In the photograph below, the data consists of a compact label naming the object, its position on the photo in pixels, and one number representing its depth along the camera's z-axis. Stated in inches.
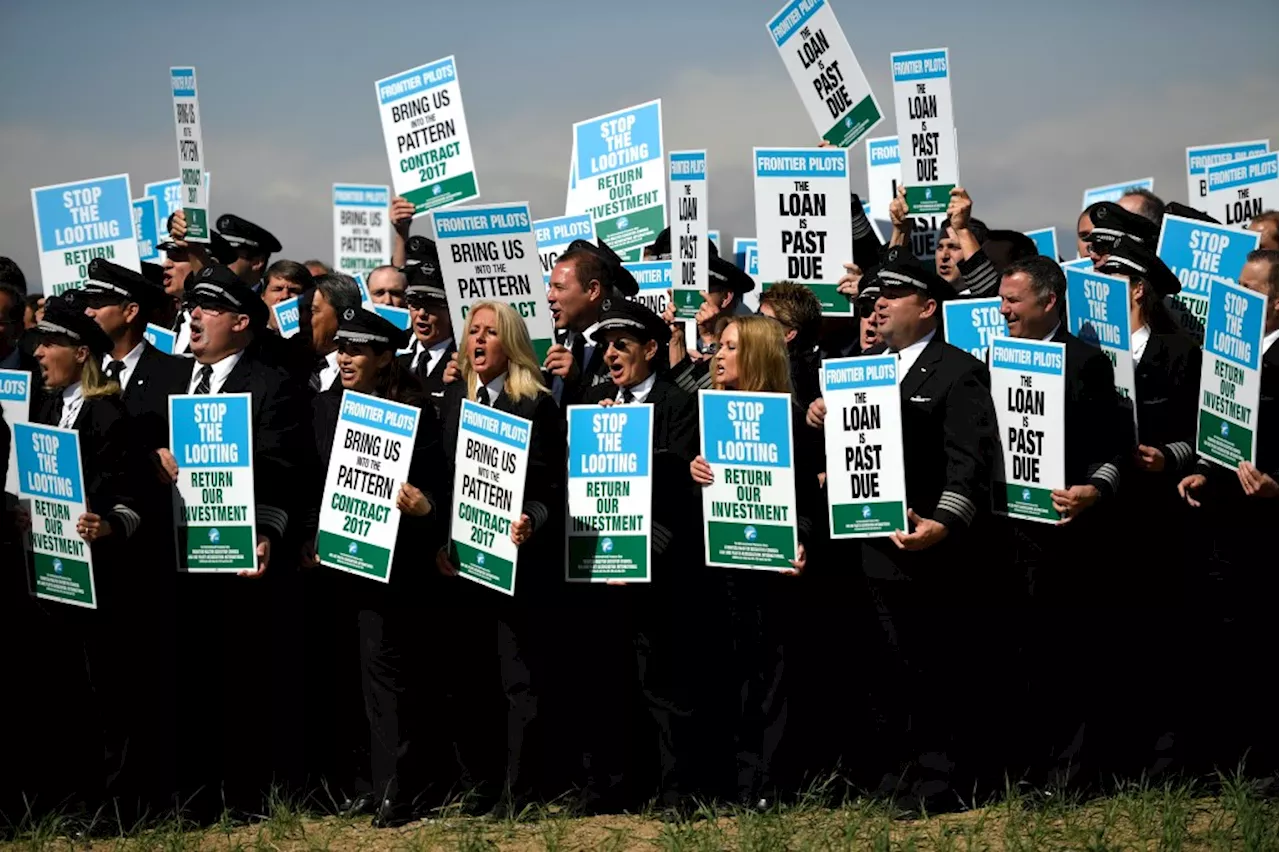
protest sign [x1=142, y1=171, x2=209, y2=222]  611.8
